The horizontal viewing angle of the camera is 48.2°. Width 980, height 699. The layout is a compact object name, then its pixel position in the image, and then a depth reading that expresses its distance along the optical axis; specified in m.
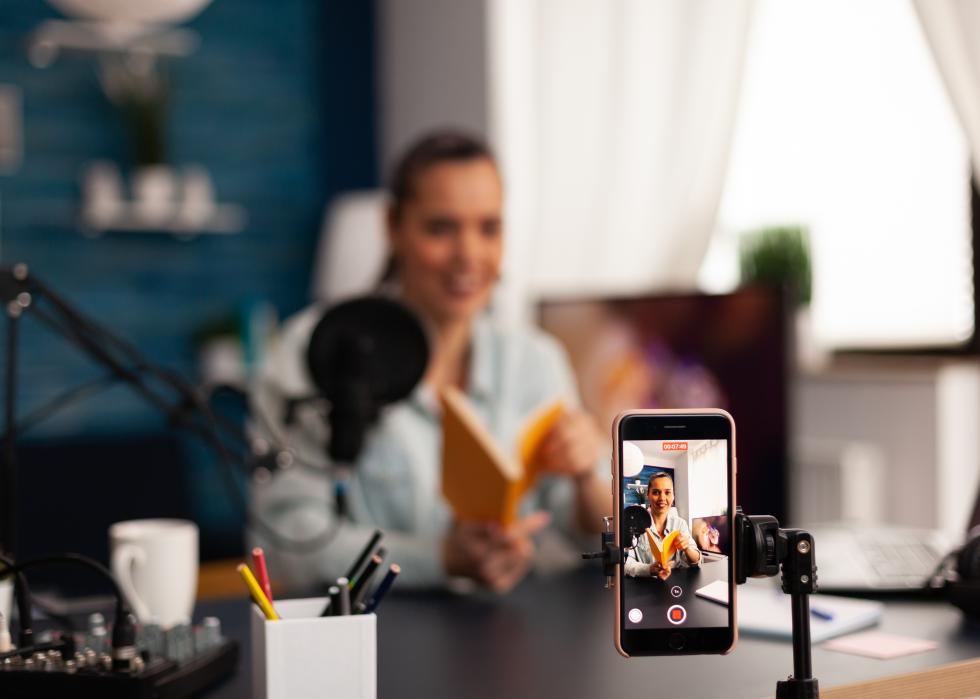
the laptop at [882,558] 1.19
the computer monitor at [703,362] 1.45
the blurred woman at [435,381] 1.47
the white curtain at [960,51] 1.61
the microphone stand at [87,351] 1.02
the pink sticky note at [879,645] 0.98
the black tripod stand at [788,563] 0.78
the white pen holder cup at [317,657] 0.82
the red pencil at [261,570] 0.86
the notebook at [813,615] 1.03
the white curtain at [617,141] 2.38
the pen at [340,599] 0.85
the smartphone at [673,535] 0.78
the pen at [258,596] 0.84
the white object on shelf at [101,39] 3.15
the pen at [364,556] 0.90
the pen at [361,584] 0.88
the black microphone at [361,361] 1.15
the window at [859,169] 2.30
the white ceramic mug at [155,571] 1.14
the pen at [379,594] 0.86
